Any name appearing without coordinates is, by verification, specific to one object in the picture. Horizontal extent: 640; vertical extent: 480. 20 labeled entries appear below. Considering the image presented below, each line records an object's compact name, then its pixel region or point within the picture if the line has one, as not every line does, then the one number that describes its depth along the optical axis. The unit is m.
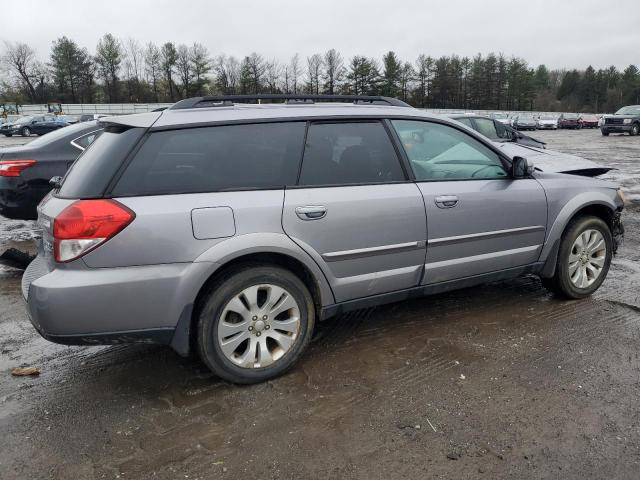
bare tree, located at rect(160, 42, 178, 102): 83.06
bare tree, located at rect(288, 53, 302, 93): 95.44
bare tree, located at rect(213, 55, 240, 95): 83.25
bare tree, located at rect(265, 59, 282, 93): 88.88
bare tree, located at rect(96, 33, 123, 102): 81.31
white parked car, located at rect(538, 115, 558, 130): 52.28
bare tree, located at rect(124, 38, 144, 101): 81.31
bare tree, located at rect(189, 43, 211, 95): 82.31
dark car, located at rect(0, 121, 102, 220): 6.12
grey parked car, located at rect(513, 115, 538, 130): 49.62
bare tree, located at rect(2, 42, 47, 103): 82.31
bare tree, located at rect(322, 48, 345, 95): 91.06
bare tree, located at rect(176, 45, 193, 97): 83.19
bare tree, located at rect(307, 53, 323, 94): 94.38
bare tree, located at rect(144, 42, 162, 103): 84.44
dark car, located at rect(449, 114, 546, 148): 11.13
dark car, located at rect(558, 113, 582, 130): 53.86
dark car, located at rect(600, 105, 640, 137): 32.69
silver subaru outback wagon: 2.79
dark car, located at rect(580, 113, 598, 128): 54.28
